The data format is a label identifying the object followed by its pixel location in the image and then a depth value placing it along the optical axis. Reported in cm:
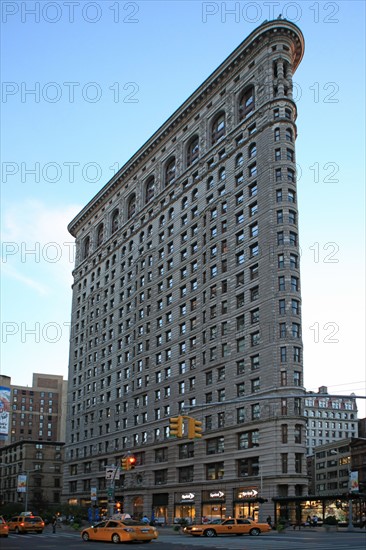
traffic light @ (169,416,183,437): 3322
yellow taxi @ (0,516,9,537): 4634
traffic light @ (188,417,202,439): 3334
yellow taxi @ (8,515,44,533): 5678
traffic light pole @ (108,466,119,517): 5566
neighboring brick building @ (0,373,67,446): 18262
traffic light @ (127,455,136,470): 4887
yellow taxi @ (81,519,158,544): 3857
